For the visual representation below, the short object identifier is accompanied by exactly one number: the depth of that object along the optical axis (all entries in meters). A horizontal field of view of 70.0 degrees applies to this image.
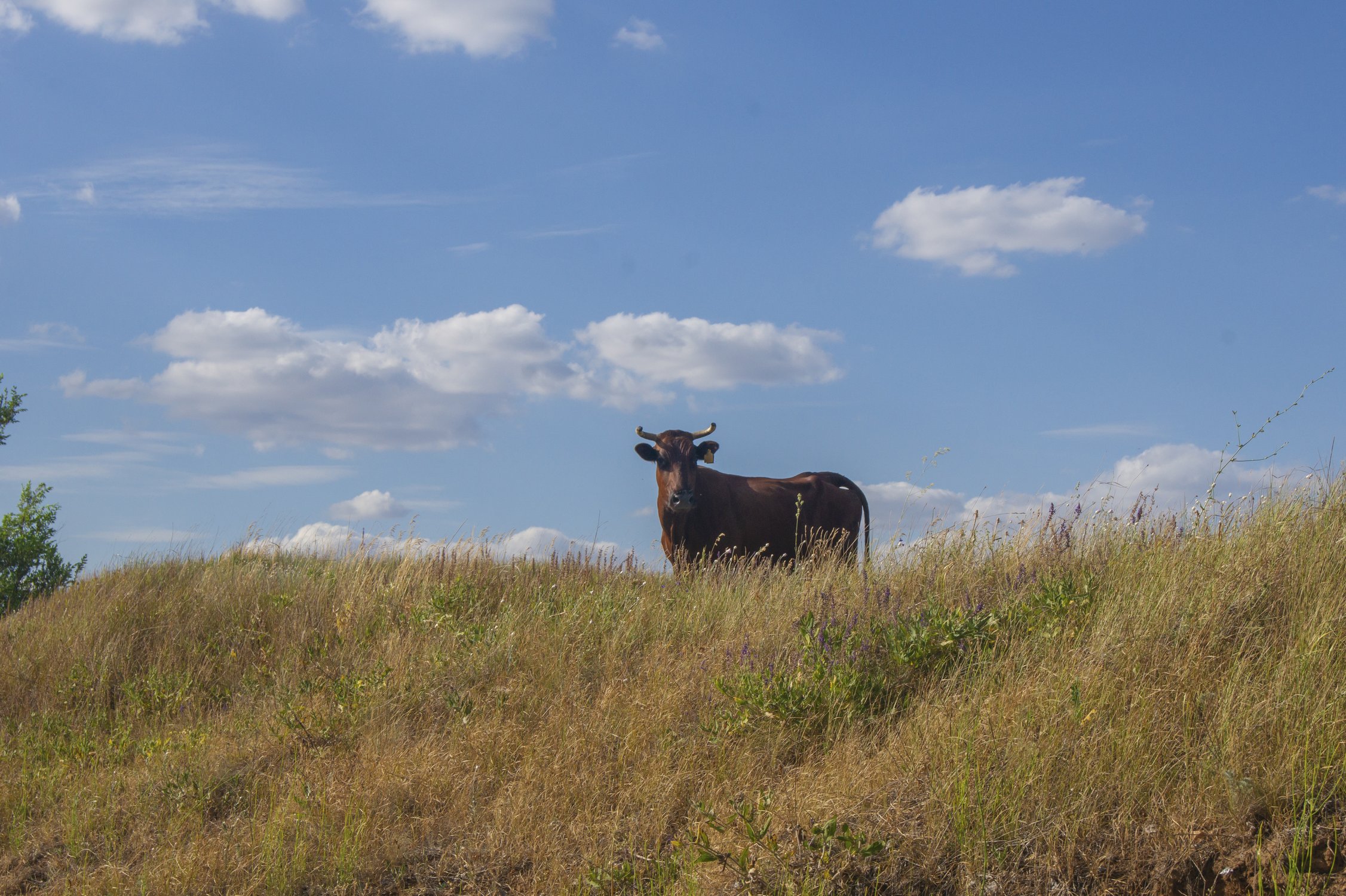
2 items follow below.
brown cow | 14.17
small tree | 16.77
